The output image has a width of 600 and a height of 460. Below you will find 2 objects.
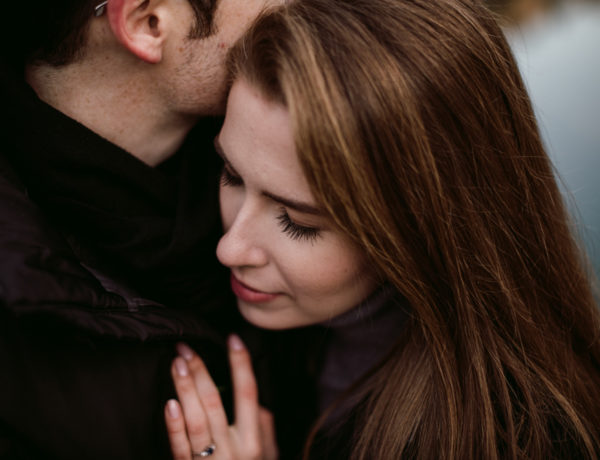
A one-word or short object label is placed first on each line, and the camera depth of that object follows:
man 0.48
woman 0.49
